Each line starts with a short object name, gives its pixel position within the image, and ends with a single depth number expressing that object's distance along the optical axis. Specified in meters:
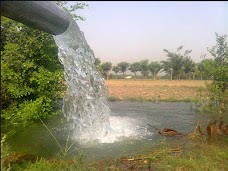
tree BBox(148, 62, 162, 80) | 80.19
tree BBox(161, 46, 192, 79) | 57.97
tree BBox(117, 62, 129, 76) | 92.94
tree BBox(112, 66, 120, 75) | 93.66
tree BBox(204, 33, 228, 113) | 11.46
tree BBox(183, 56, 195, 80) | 61.23
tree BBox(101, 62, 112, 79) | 87.44
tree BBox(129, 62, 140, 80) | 86.31
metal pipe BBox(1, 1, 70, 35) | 2.59
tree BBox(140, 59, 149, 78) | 82.75
